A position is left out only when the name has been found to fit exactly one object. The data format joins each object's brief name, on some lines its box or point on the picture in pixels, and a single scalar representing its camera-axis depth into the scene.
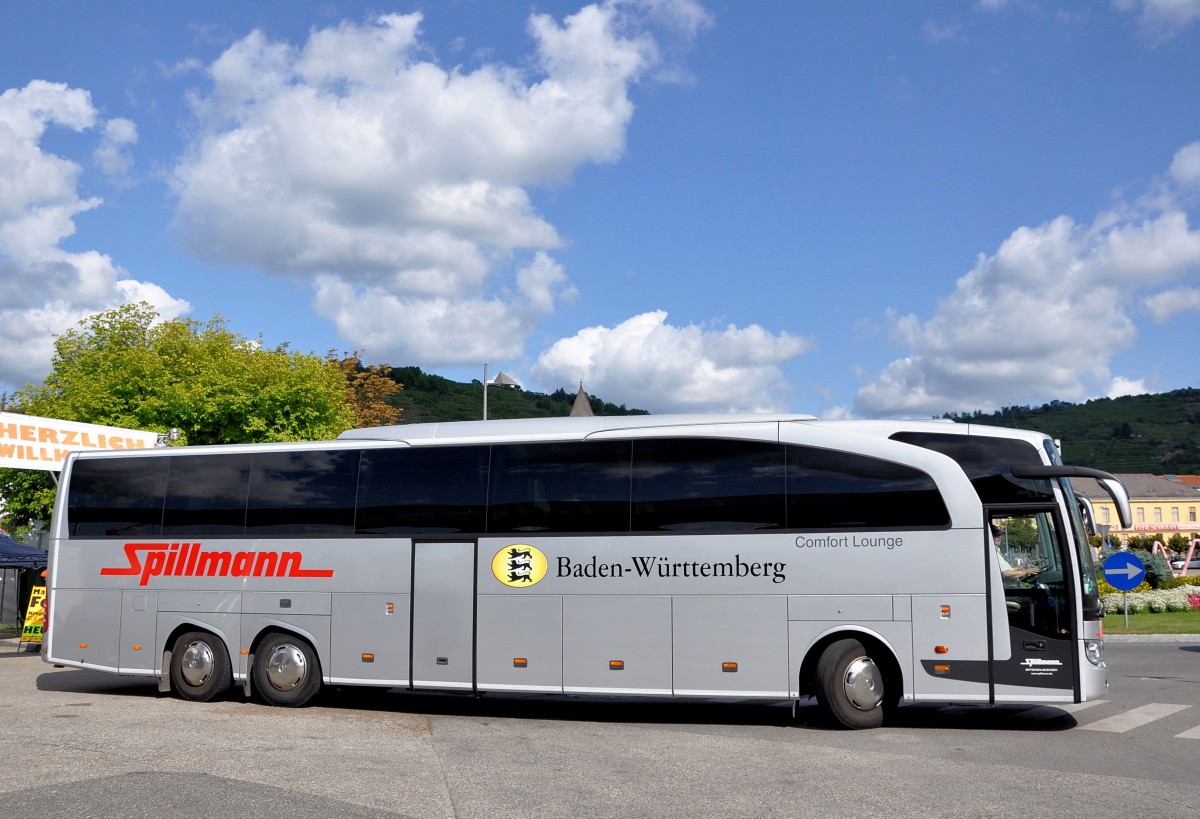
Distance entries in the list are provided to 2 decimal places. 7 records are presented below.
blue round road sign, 21.98
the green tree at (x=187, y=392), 38.69
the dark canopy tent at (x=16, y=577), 23.31
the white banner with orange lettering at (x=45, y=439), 19.48
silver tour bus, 12.00
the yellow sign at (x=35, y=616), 23.27
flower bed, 34.12
